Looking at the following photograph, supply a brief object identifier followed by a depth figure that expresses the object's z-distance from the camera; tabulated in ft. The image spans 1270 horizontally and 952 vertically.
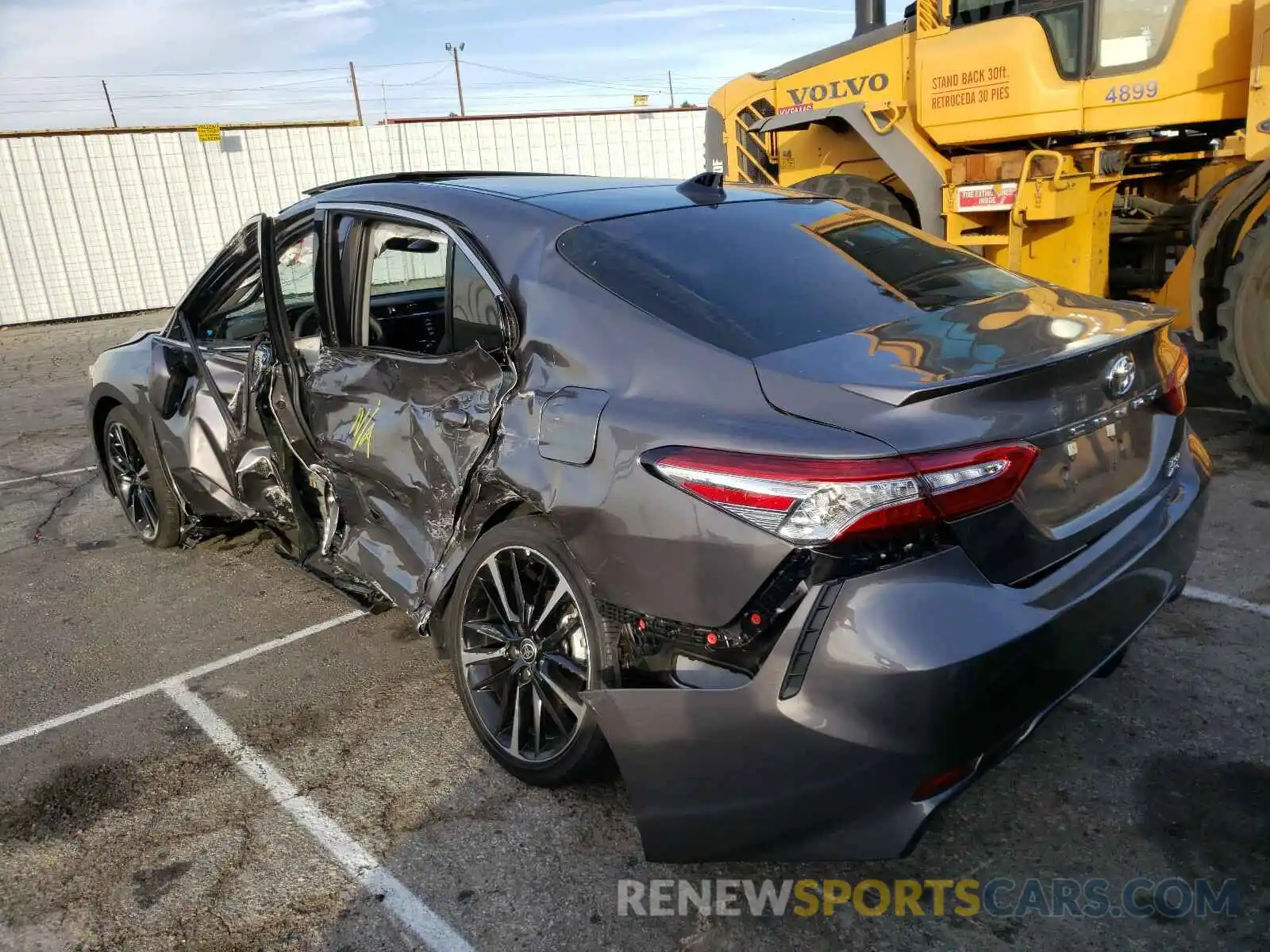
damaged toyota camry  6.87
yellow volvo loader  18.28
